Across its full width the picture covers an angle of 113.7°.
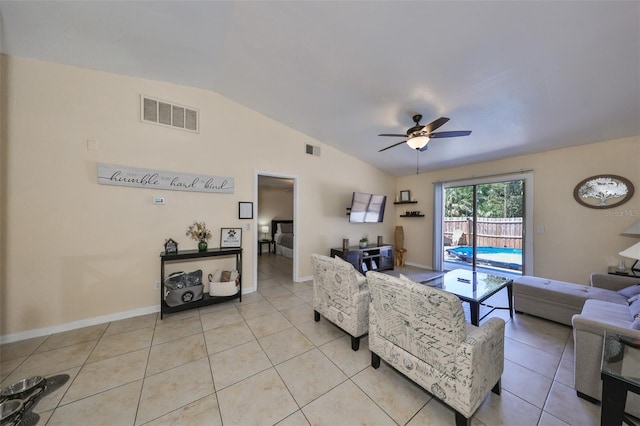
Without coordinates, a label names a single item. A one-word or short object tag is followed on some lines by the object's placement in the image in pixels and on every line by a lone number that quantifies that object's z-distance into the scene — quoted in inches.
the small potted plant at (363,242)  194.5
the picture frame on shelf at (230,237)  133.0
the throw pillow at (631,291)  93.0
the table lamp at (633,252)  52.6
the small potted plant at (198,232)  123.6
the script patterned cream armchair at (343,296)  82.2
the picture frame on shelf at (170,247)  113.7
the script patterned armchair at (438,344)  50.5
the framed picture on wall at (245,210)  139.4
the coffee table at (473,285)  89.4
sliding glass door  173.2
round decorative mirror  121.8
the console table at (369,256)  175.2
